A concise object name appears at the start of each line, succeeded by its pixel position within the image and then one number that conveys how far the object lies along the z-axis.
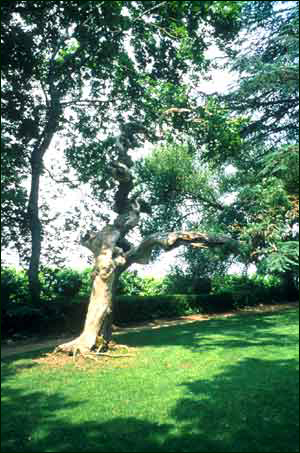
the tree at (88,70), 10.05
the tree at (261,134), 9.50
